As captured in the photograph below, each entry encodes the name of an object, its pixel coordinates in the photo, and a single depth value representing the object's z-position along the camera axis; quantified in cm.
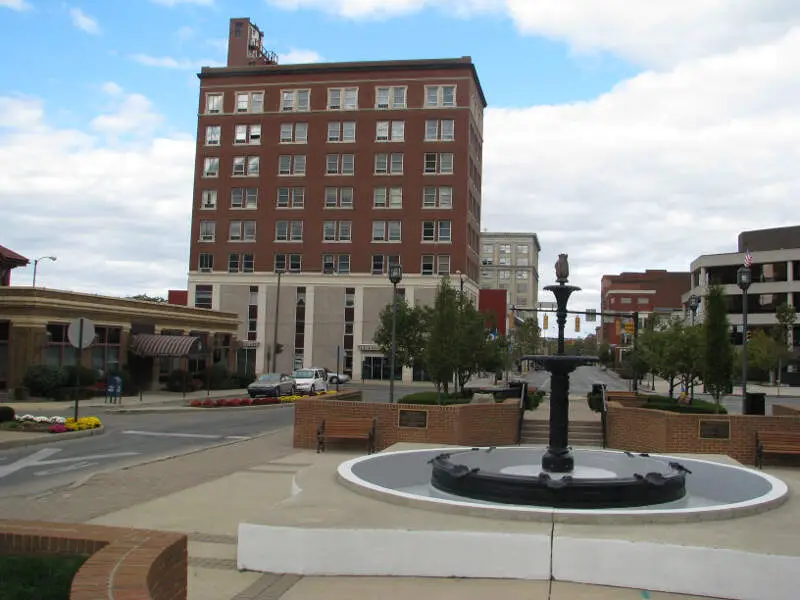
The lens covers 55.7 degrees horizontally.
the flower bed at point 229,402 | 3341
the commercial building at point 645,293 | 17238
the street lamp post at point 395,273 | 2527
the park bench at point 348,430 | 1809
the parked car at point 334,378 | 6032
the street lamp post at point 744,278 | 2331
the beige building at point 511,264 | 18100
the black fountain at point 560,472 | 996
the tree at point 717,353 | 2227
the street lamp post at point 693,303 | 3490
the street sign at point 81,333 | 2070
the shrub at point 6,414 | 2236
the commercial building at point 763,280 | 8556
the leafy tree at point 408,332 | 5034
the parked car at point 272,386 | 3981
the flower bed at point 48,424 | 2138
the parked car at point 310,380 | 4409
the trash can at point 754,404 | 2211
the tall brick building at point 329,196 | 7069
